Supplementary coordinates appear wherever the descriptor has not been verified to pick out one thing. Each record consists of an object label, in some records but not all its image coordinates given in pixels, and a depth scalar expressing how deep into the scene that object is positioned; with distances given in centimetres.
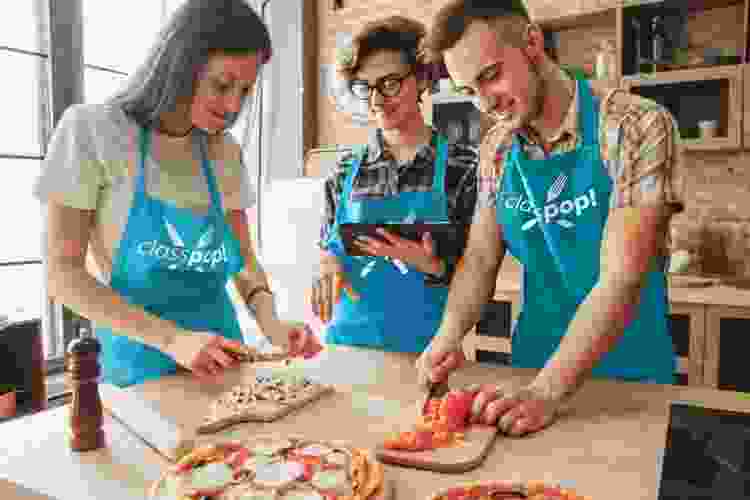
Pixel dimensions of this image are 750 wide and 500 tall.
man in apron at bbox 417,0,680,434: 134
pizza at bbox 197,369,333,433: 124
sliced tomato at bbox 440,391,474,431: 116
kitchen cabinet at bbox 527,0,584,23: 384
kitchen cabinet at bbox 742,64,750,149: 323
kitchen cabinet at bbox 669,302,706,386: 302
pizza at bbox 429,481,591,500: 85
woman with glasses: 199
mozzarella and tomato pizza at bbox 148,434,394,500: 89
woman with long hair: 151
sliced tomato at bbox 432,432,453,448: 109
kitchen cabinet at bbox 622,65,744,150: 326
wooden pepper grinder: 111
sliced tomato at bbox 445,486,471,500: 86
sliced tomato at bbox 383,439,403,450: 108
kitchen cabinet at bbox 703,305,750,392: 295
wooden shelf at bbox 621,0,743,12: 343
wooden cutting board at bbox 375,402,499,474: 102
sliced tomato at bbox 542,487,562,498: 85
